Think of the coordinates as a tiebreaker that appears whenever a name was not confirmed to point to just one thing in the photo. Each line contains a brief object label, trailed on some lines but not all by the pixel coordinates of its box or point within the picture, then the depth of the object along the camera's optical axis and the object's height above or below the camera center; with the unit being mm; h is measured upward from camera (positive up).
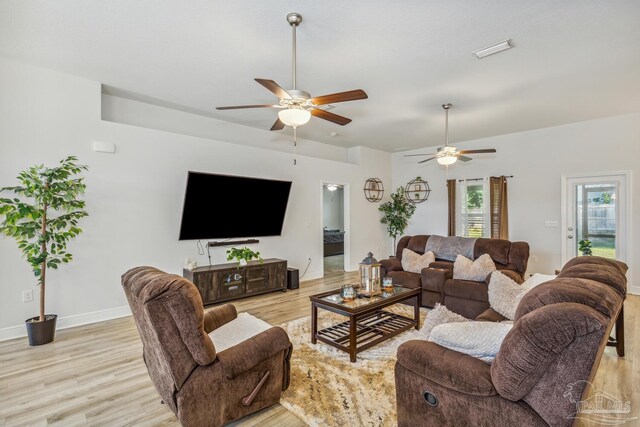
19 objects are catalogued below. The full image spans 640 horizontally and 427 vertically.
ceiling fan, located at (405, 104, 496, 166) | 4745 +913
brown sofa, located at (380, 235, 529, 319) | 3904 -900
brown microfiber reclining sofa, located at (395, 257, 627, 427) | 1283 -749
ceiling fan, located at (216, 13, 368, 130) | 2535 +956
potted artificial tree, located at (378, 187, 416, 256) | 7709 +0
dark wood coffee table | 2867 -1239
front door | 5234 -72
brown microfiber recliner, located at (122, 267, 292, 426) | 1636 -843
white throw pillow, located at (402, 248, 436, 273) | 4746 -734
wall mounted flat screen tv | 4574 +121
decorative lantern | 3379 -687
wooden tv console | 4500 -1008
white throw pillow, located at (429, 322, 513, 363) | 1622 -672
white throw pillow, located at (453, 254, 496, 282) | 4062 -733
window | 6656 +68
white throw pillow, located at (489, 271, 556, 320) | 2635 -702
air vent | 2939 +1587
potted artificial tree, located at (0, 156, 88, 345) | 3113 -32
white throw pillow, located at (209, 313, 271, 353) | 2190 -886
